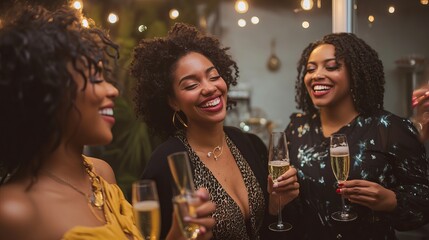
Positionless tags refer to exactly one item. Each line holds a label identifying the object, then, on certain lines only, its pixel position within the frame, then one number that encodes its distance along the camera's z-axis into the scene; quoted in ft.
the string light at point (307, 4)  12.78
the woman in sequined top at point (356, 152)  7.52
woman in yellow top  4.70
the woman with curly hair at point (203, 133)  7.14
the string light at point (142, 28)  15.31
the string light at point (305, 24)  14.72
